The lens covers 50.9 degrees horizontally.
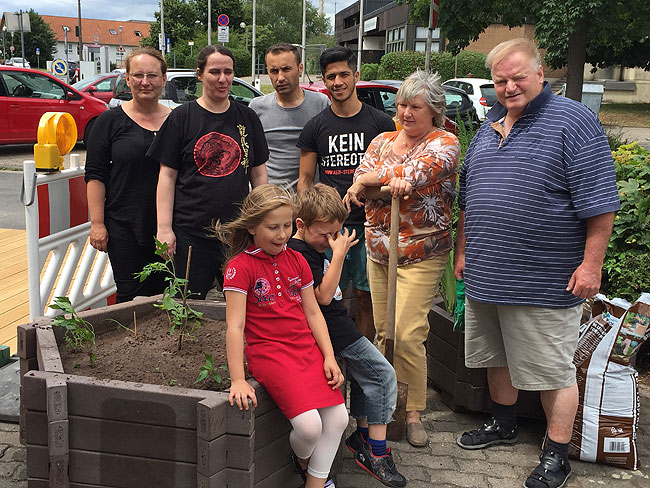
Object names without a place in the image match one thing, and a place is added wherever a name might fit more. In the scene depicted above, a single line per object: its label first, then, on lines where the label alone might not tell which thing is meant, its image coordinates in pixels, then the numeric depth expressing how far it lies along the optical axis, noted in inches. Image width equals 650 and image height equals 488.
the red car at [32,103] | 538.6
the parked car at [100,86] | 671.8
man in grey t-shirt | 161.9
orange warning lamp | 149.5
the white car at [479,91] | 595.0
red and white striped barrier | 145.2
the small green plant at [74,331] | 116.5
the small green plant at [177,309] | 120.6
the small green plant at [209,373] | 103.7
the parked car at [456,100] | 543.2
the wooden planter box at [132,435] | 96.3
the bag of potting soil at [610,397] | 129.3
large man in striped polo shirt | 111.3
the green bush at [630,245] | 164.7
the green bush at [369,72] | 1457.7
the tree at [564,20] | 487.8
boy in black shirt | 110.3
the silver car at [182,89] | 543.2
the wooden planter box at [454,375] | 143.6
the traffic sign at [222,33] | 1162.0
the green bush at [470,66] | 1453.2
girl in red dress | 102.7
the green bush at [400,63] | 1406.3
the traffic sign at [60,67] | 961.5
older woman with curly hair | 128.0
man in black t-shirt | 149.1
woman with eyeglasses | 140.3
